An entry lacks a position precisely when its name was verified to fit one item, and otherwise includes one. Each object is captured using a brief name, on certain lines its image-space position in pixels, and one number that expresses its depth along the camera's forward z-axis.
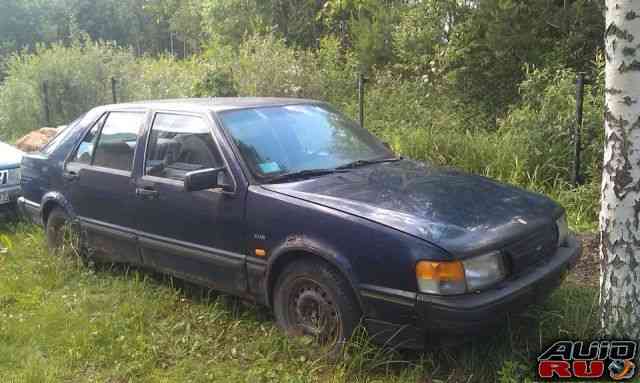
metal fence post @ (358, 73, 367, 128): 8.12
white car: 6.42
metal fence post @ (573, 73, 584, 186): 6.34
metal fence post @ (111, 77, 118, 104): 11.96
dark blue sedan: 3.10
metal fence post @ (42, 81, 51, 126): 13.50
